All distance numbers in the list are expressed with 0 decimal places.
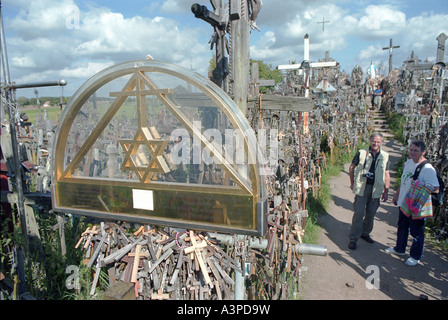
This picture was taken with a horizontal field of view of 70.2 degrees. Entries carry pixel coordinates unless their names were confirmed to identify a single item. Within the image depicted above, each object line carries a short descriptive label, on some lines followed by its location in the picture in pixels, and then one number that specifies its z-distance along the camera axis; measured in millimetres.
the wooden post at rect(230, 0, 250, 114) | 3342
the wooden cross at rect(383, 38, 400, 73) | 29188
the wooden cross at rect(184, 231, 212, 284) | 3000
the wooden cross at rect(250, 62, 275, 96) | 7362
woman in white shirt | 4368
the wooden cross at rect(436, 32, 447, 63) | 11055
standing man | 4957
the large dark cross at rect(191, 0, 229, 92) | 3232
